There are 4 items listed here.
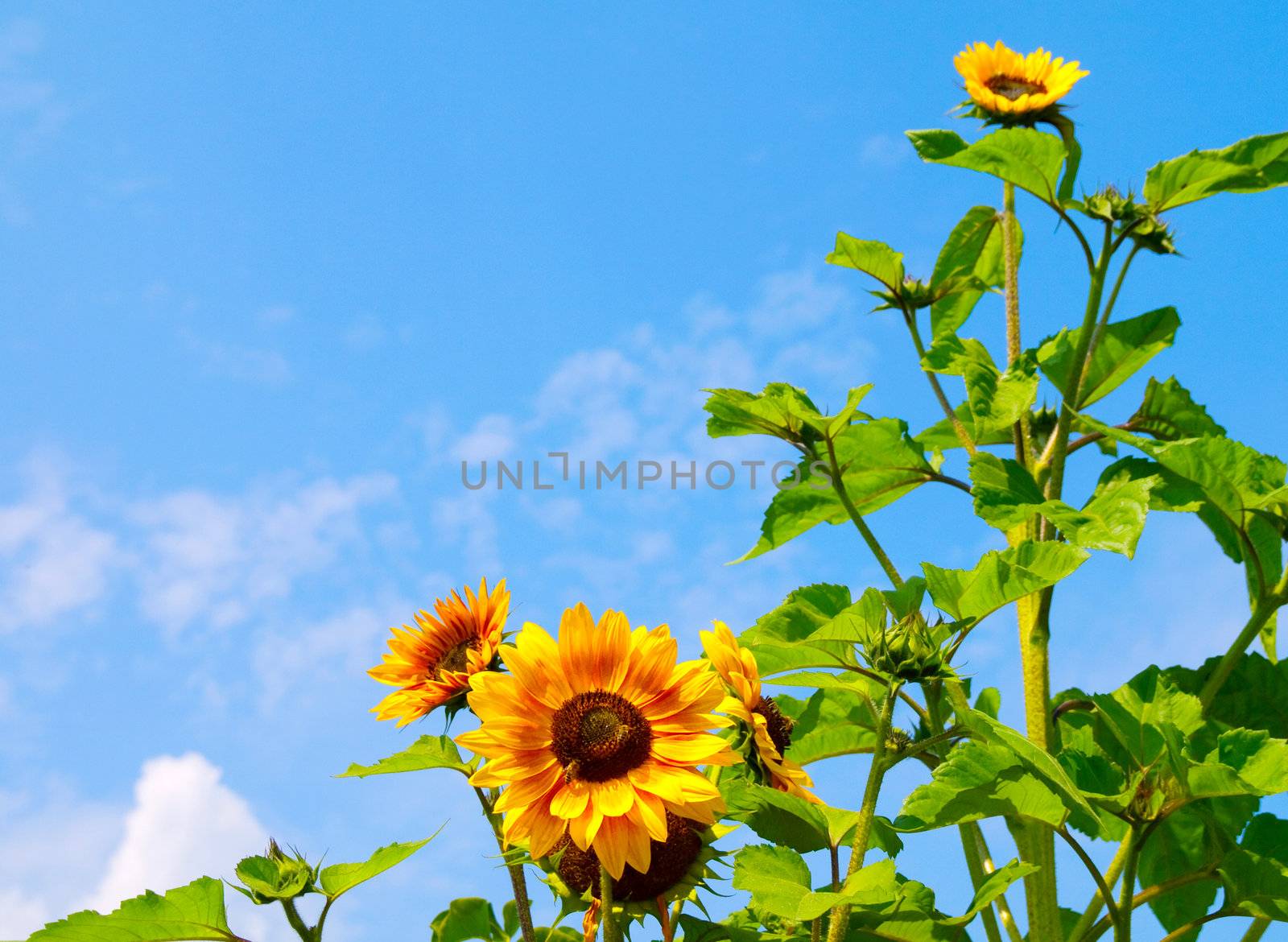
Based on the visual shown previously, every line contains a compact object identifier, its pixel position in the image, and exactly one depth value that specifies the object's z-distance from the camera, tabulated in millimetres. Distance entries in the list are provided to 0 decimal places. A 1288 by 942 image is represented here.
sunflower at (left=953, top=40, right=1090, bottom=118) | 3029
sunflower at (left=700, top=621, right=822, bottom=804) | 1678
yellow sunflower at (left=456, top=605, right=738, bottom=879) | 1435
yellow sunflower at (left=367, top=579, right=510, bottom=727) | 1907
